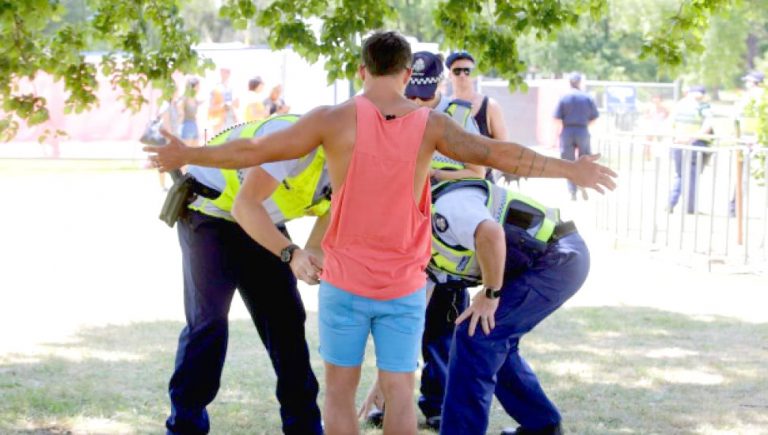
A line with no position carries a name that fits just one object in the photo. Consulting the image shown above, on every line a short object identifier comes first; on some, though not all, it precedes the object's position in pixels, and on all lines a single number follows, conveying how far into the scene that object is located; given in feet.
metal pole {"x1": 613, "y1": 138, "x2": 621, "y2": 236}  43.60
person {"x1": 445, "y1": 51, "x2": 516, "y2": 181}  24.34
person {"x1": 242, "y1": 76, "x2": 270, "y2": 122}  57.98
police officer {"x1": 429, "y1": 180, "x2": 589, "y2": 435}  15.78
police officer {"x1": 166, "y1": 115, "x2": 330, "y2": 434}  16.76
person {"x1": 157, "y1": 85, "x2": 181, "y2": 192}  57.57
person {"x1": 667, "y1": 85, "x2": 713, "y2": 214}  43.06
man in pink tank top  13.46
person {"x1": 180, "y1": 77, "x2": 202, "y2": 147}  62.54
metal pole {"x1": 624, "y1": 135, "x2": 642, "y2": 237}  42.27
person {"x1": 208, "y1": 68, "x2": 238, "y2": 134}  65.77
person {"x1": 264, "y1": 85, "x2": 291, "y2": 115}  56.95
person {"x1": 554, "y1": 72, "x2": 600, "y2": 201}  62.75
